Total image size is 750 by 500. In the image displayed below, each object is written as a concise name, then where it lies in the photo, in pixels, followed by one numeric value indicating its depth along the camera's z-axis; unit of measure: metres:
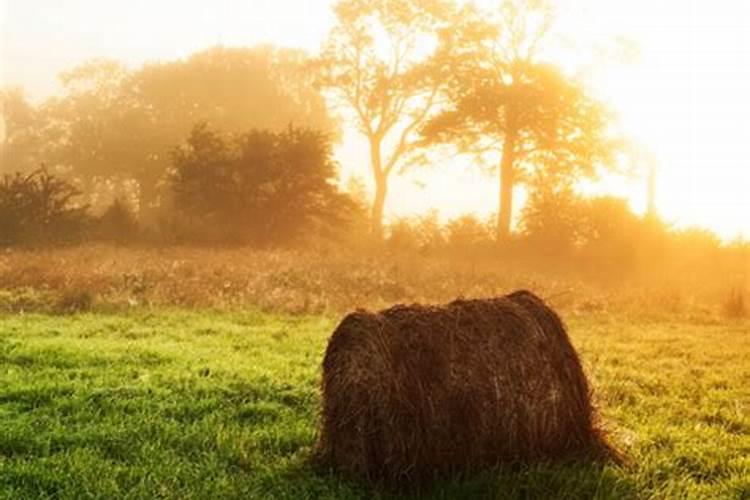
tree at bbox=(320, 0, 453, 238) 50.31
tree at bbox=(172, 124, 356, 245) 35.94
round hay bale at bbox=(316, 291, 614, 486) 6.22
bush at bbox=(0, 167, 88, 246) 32.16
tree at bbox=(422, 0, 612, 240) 40.62
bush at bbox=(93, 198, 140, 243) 35.47
